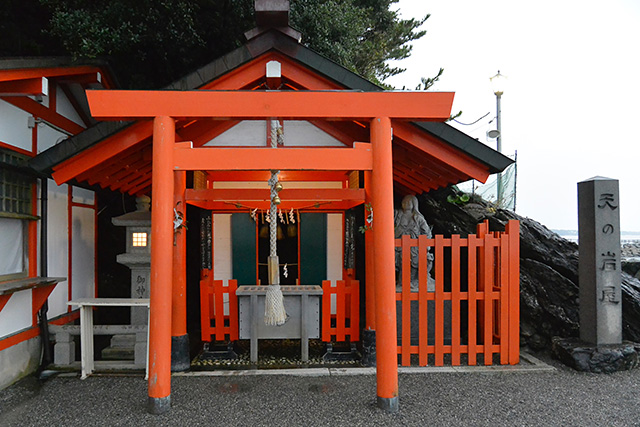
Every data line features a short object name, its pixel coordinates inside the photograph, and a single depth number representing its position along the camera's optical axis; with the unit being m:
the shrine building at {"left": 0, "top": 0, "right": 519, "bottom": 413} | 3.91
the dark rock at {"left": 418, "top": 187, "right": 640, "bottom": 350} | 6.17
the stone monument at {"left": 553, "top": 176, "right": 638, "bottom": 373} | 5.25
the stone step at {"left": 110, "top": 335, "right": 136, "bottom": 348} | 5.98
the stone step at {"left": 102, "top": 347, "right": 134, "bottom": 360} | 5.89
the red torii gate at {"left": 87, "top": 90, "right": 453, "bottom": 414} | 3.87
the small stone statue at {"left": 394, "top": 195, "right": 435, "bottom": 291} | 7.17
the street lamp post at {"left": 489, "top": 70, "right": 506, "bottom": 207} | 8.78
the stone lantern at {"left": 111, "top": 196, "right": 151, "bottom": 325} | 5.74
